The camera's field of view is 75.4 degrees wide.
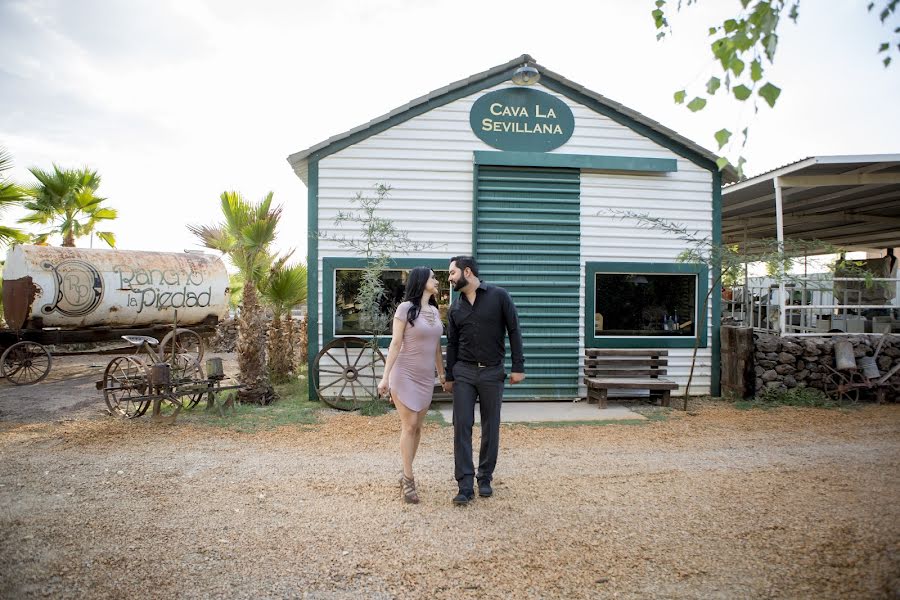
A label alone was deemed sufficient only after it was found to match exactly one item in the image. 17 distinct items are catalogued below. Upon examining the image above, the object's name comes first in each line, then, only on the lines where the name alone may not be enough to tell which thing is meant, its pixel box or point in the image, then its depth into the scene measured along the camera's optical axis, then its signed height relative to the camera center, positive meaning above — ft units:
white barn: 31.24 +5.52
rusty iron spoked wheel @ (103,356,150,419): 26.78 -3.81
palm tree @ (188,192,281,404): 31.14 +2.35
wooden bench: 31.22 -3.32
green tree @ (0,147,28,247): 36.35 +6.56
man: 16.06 -1.59
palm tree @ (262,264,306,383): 37.91 +0.05
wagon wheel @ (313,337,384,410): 29.96 -3.44
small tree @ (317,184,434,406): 29.40 +3.20
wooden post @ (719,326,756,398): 31.78 -3.07
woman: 15.78 -1.57
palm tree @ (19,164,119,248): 50.67 +9.19
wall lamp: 30.99 +12.32
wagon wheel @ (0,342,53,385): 37.78 -3.75
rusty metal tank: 38.09 +1.19
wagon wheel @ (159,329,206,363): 44.33 -2.94
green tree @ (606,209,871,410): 29.96 +2.86
